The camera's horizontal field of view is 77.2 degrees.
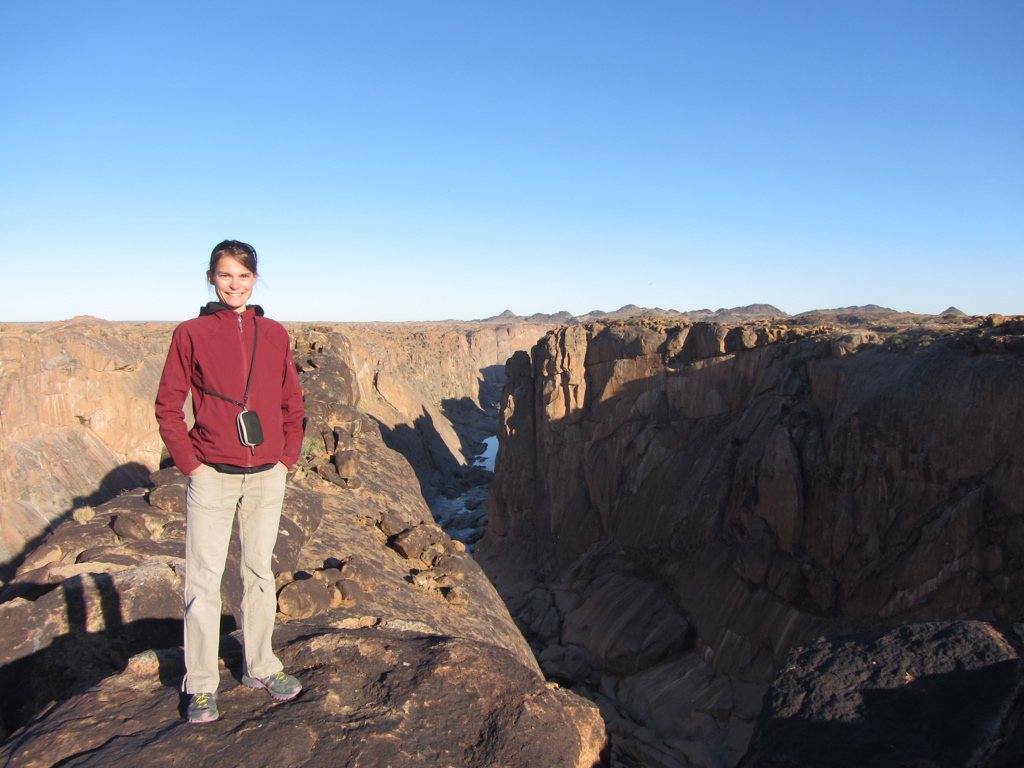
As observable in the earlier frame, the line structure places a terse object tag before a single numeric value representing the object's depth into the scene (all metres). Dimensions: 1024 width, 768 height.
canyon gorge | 3.99
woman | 3.90
